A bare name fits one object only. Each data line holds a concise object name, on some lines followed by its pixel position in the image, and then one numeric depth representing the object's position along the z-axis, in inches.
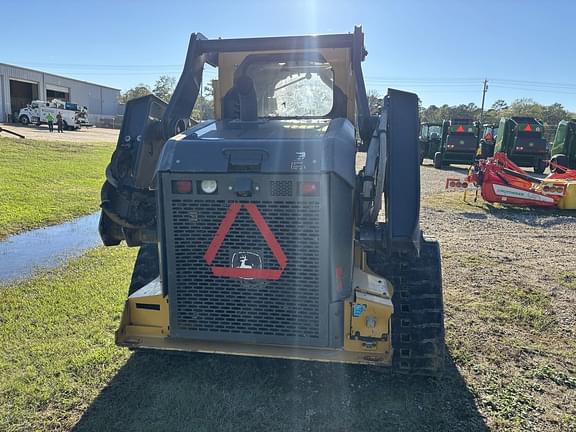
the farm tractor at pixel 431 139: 953.5
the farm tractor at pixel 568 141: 662.5
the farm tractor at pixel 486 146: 772.6
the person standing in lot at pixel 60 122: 1385.6
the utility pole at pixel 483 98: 2389.1
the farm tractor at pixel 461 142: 823.7
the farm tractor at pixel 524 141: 753.0
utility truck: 1464.1
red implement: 394.0
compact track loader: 109.8
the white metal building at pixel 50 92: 1628.9
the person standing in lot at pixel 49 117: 1418.9
